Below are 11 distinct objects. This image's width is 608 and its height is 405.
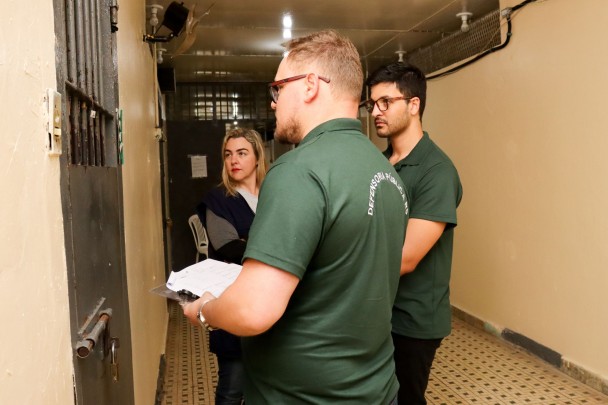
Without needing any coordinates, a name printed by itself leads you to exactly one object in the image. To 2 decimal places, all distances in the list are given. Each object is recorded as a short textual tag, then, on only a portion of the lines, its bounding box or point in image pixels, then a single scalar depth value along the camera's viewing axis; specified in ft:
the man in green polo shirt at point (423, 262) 5.43
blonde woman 6.40
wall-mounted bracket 2.74
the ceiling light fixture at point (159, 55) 13.74
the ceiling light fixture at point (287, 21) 12.99
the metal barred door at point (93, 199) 3.21
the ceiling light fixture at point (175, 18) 10.15
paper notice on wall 17.56
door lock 3.97
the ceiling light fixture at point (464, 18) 13.06
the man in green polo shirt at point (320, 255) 3.22
